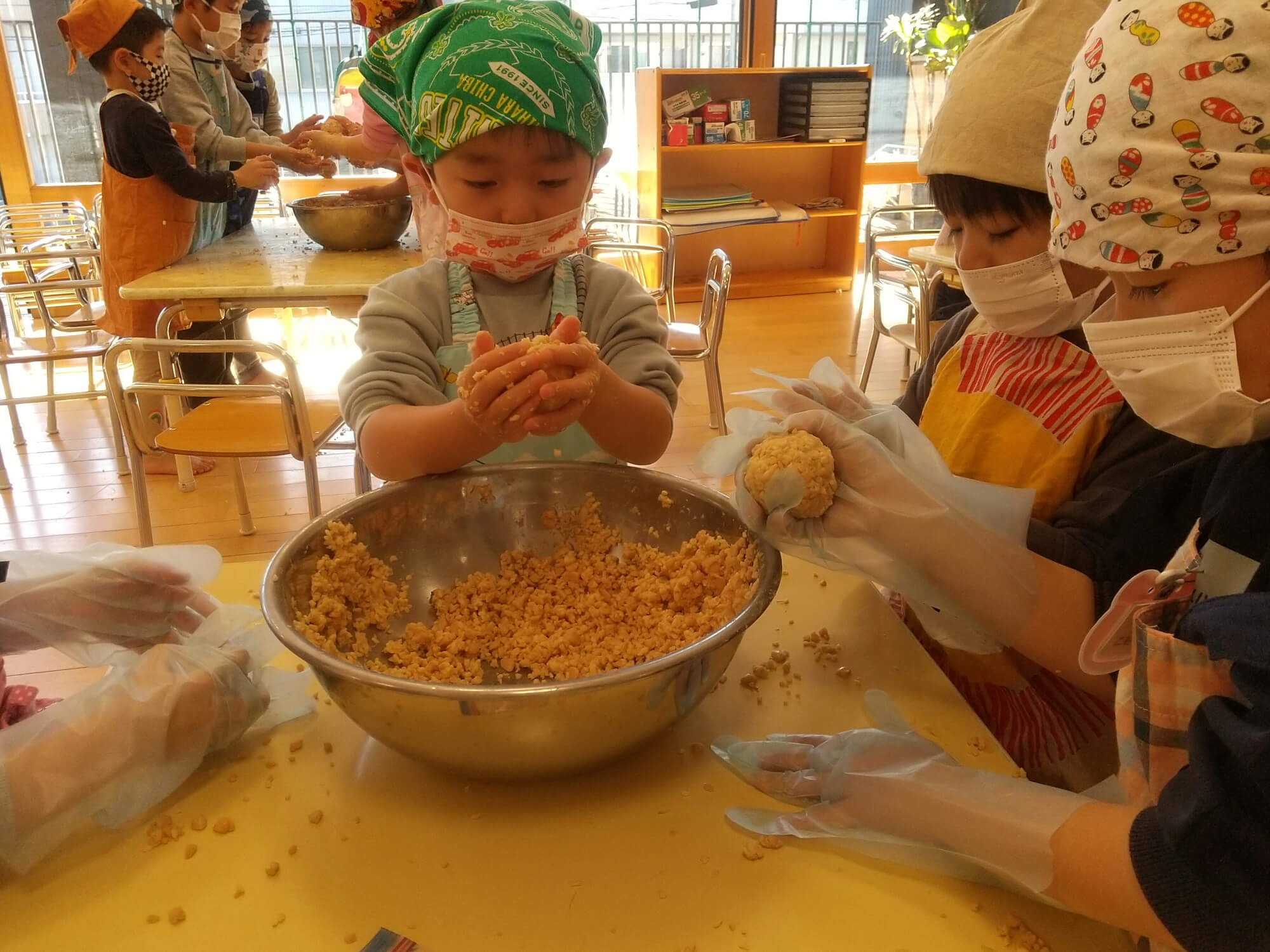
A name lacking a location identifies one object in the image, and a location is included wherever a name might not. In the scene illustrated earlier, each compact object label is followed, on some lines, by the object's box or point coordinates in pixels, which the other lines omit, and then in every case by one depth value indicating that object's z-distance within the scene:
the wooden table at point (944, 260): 3.01
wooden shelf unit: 5.12
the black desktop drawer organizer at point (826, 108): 5.16
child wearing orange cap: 2.61
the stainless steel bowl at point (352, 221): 2.75
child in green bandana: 0.92
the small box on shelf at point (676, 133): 4.93
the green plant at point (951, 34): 5.00
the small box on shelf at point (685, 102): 4.92
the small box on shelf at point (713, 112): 5.01
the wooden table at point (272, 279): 2.34
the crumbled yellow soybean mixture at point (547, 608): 0.85
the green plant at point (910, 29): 5.37
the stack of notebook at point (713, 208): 5.00
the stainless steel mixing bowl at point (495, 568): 0.64
